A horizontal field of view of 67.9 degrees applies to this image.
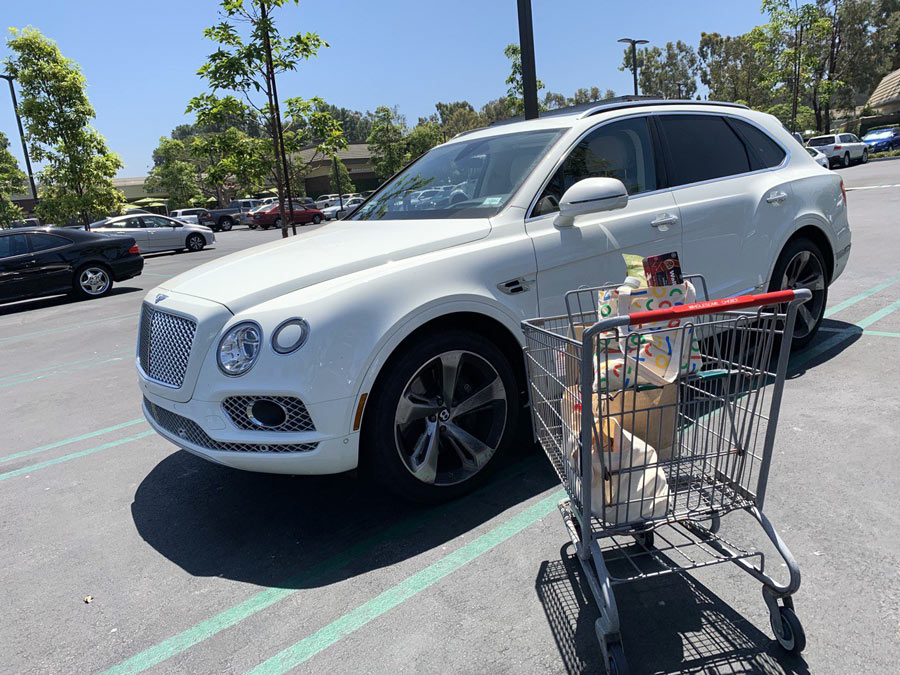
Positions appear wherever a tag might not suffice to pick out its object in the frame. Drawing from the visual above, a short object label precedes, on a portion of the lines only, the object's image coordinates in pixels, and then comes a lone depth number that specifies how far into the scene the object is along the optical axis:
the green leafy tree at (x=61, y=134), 17.47
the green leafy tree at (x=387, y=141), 50.97
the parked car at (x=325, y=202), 44.28
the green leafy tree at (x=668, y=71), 68.88
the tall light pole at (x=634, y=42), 29.05
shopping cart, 2.08
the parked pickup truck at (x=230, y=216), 39.94
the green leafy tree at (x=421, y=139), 53.28
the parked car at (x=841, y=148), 32.12
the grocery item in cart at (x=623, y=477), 2.18
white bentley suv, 2.91
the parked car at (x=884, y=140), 38.34
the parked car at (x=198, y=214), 36.62
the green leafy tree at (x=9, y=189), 29.97
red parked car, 36.09
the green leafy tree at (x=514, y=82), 22.92
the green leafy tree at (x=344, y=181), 56.56
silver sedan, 23.09
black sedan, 11.79
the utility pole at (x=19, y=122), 18.75
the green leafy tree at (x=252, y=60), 8.50
